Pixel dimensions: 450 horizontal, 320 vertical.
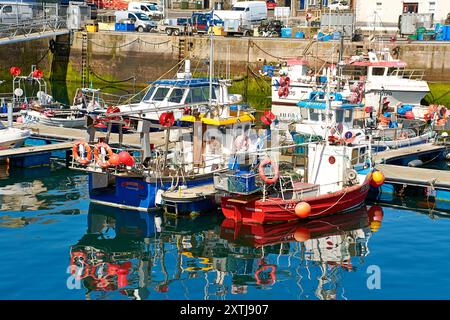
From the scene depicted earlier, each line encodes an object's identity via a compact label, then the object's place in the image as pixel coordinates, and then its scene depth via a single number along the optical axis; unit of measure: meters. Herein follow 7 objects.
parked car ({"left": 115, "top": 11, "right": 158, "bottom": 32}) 52.78
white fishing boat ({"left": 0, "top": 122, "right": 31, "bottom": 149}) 27.94
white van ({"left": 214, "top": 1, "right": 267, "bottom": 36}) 49.94
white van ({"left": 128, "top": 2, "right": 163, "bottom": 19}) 58.72
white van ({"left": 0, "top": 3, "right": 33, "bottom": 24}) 51.06
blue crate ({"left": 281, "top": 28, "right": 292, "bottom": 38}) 47.56
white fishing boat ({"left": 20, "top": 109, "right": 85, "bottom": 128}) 33.41
